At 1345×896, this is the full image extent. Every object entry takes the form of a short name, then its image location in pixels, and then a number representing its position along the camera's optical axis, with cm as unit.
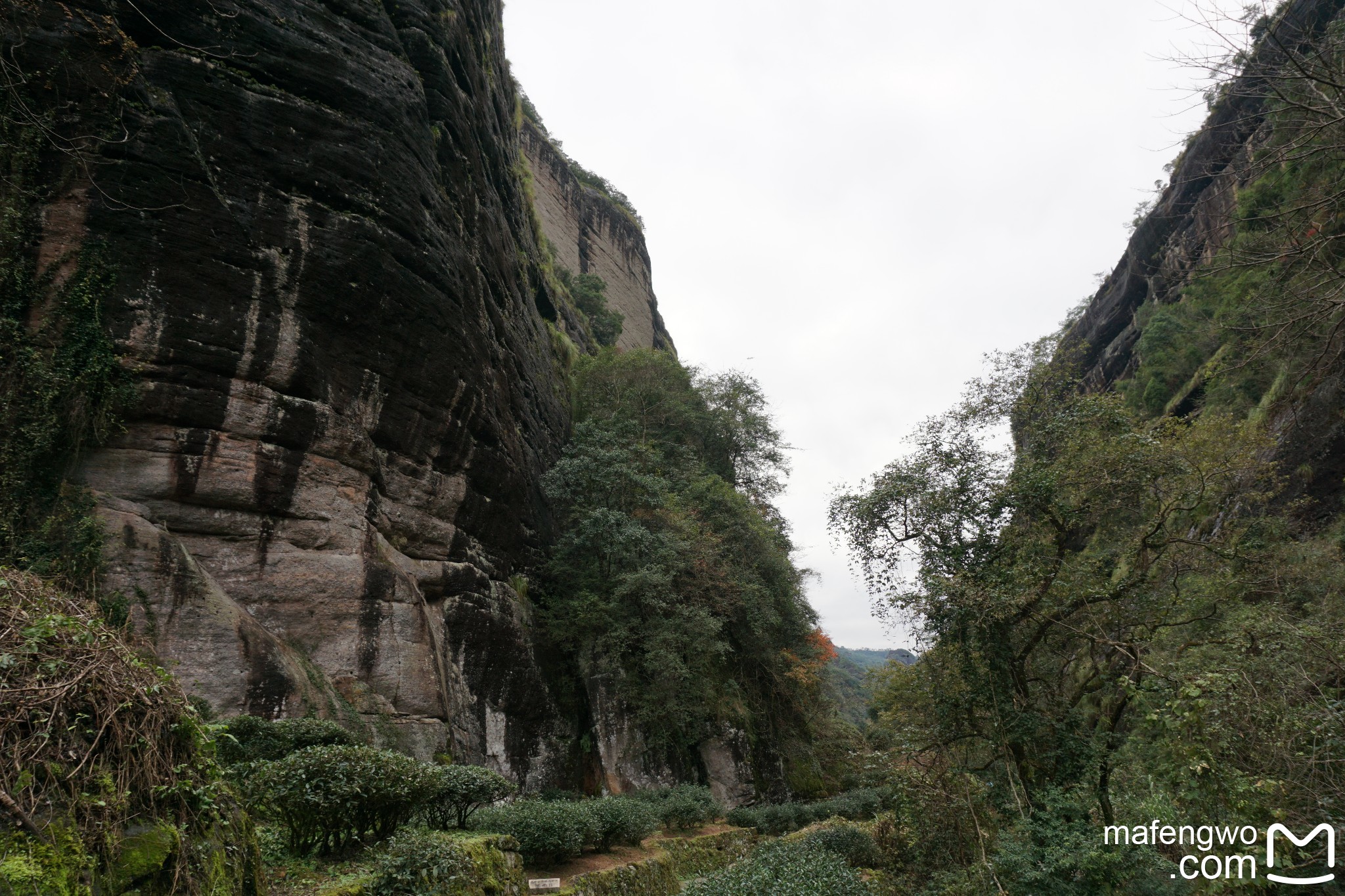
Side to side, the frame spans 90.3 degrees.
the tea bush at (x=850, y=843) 1241
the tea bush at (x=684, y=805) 1289
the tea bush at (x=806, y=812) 1516
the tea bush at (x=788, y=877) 854
